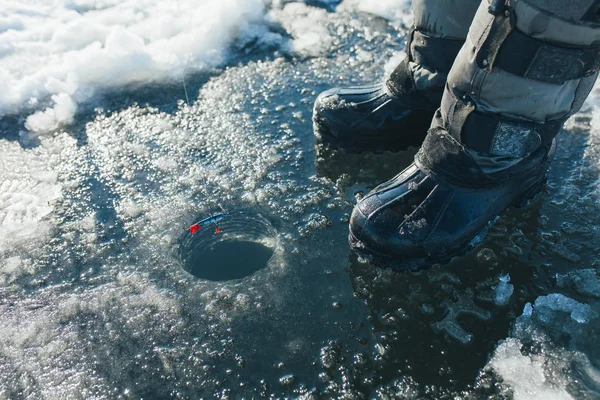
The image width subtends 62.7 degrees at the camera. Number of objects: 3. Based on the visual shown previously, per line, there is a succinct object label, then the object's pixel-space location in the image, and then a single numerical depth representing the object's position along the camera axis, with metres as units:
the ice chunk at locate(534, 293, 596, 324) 1.37
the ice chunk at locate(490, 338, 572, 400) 1.19
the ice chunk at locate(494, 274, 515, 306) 1.42
